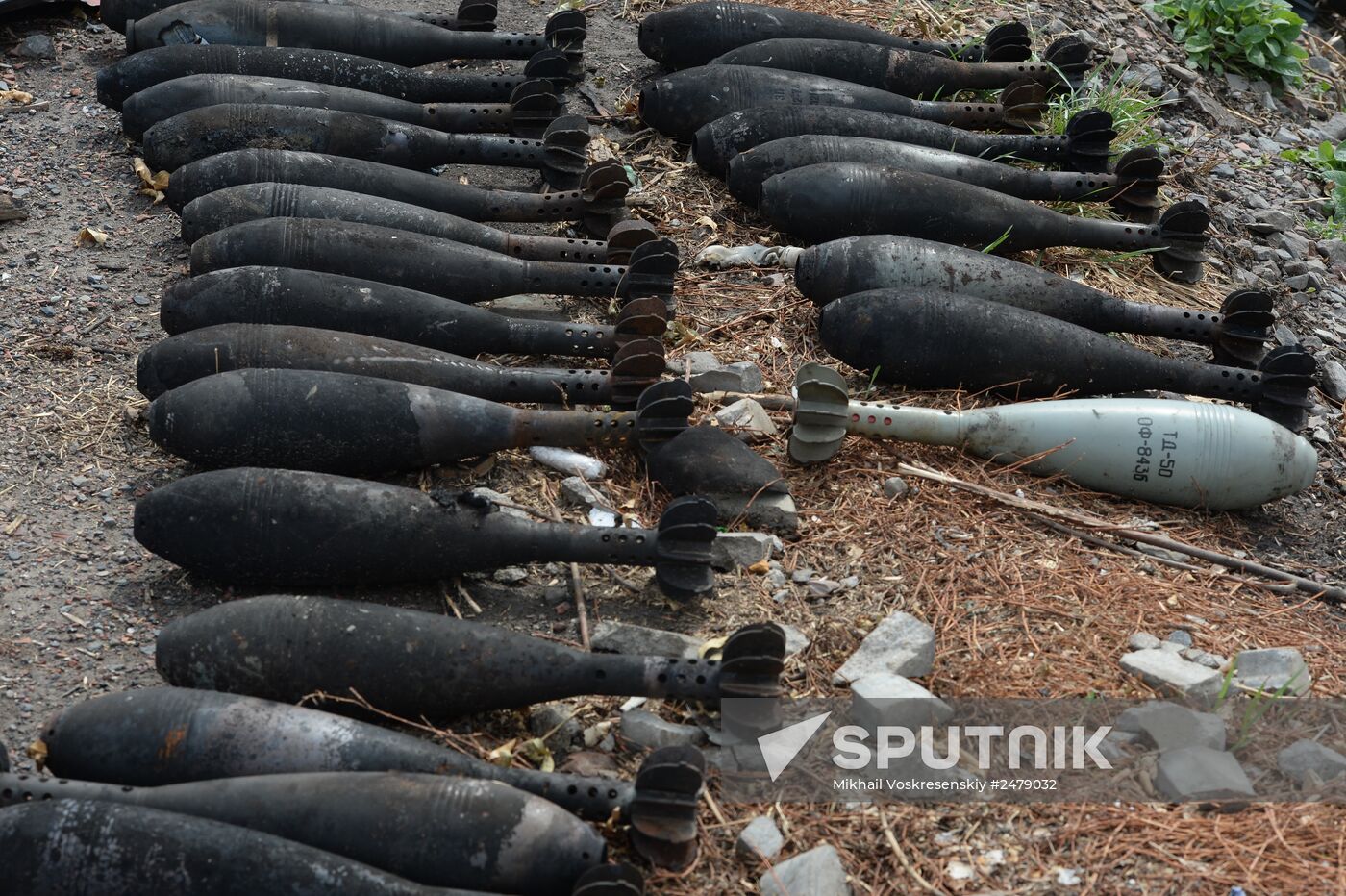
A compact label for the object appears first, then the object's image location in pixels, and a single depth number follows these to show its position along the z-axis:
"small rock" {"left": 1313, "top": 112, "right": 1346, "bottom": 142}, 6.58
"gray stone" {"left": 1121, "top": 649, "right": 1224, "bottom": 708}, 3.18
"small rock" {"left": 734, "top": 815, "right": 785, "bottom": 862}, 2.78
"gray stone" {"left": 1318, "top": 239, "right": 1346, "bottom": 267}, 5.45
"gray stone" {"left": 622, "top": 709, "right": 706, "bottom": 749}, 3.03
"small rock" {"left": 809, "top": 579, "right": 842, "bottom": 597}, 3.54
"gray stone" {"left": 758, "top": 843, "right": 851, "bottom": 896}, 2.70
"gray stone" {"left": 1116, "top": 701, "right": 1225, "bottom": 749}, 3.05
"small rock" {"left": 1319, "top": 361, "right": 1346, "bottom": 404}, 4.71
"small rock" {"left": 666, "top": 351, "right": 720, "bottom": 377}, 4.31
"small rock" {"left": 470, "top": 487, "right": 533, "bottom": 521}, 3.69
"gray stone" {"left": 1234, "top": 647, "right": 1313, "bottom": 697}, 3.27
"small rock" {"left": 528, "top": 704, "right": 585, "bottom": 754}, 3.06
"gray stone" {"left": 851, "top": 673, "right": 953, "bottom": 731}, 3.05
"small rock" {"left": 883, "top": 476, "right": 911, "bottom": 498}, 3.91
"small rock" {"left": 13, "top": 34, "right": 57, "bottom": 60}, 5.97
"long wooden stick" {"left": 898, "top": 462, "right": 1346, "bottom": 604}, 3.78
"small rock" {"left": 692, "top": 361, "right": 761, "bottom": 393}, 4.23
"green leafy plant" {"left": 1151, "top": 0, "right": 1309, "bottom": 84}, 6.62
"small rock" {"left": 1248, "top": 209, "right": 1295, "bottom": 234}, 5.50
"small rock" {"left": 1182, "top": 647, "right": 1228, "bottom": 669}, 3.37
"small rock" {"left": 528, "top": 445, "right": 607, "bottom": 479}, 3.88
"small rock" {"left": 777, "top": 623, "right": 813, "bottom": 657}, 3.31
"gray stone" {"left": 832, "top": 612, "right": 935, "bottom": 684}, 3.21
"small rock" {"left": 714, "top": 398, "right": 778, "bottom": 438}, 4.04
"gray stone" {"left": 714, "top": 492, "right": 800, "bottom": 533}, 3.73
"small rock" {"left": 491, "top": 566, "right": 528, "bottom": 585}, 3.52
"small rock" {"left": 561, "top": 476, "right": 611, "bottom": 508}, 3.77
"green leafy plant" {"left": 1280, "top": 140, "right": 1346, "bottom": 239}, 6.04
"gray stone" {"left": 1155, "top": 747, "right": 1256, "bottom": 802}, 2.93
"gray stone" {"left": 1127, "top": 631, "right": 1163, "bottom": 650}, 3.41
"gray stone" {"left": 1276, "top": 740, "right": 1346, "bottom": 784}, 3.01
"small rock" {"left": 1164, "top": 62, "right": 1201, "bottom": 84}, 6.39
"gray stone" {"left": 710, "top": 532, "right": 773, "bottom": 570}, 3.61
